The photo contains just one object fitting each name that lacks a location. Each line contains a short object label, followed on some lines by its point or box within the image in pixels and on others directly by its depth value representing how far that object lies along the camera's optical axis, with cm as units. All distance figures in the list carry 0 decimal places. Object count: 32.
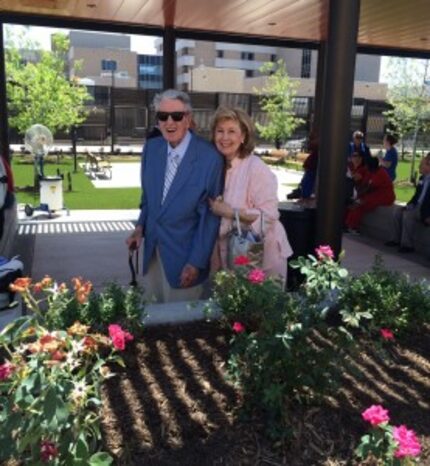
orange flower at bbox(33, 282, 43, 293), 246
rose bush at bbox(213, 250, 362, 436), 245
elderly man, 327
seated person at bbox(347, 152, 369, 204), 924
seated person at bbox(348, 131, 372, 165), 948
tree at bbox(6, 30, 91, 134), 2655
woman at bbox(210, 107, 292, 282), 335
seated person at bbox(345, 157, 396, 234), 900
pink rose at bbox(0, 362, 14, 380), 189
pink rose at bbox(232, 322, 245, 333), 256
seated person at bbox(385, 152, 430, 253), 767
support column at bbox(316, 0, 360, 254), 432
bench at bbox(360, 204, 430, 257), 773
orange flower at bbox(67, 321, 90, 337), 200
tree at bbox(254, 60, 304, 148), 3850
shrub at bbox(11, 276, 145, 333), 293
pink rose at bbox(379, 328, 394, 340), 262
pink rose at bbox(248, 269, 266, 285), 280
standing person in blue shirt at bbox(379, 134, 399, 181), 1167
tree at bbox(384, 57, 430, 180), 2623
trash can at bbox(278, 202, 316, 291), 512
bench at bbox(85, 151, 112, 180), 1869
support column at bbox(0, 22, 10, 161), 955
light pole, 3312
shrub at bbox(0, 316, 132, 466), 173
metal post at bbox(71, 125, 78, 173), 2018
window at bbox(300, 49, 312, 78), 8589
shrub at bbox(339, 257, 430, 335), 340
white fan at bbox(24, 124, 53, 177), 1218
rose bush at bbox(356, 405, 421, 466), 185
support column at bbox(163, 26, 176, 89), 1008
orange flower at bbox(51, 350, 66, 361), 183
